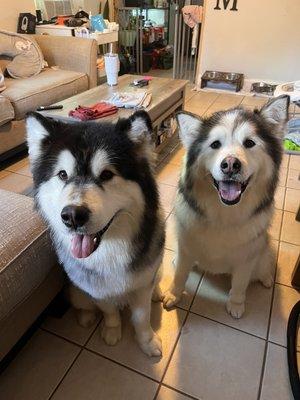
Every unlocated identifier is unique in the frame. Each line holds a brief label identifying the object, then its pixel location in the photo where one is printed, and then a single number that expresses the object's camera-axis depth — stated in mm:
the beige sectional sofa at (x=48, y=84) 2266
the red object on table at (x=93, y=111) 1781
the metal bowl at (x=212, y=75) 4210
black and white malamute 758
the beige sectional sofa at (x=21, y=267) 873
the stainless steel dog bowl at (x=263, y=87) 3998
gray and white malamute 970
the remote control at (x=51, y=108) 1943
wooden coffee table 1995
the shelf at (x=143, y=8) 4796
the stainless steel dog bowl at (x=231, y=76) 4113
